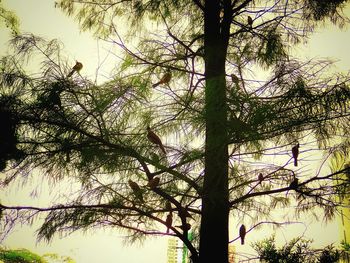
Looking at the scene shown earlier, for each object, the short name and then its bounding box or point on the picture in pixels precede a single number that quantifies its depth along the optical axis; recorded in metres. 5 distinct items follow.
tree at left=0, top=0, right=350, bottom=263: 1.70
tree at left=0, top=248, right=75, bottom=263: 7.39
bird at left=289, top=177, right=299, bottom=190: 2.00
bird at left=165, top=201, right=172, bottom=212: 2.13
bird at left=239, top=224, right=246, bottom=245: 2.19
